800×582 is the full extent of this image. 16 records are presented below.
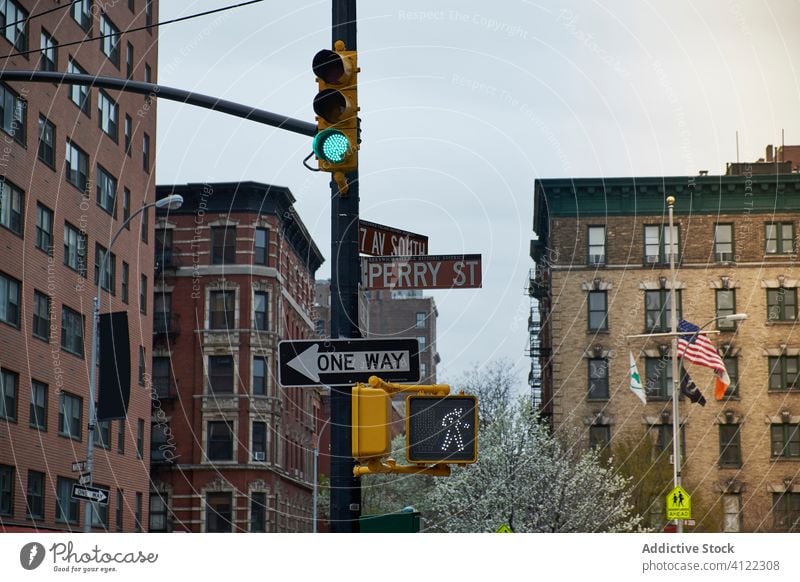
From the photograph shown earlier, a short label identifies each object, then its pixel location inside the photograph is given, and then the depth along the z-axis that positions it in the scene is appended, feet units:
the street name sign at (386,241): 38.52
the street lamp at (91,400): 112.93
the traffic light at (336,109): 35.73
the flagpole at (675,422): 158.51
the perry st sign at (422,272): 37.47
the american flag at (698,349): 154.71
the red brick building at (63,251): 134.10
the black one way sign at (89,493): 103.71
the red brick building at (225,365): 234.79
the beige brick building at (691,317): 221.66
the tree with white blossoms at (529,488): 180.14
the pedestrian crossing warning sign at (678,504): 134.21
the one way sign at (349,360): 35.60
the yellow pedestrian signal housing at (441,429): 33.53
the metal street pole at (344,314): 35.83
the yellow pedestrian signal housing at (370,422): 33.06
